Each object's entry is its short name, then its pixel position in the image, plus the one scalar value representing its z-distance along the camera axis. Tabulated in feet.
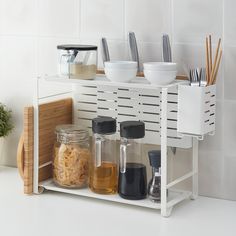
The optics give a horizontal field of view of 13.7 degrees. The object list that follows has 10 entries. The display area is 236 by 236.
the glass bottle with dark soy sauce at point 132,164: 8.03
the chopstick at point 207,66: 7.96
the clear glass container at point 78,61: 8.29
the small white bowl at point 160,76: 7.92
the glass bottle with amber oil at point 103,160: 8.19
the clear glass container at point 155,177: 8.03
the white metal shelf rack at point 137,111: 7.97
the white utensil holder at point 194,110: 7.88
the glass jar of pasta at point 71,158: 8.35
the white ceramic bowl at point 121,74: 8.06
